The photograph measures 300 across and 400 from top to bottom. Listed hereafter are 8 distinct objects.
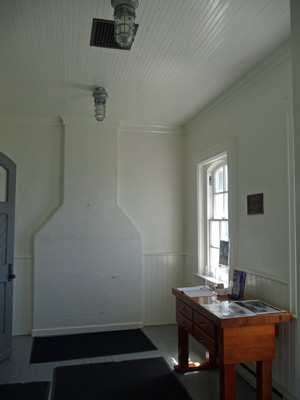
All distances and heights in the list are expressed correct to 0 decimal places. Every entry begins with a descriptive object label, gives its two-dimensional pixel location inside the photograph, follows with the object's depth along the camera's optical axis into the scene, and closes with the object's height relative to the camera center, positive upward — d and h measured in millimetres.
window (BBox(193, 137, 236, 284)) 3873 +140
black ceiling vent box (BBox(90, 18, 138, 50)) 2330 +1418
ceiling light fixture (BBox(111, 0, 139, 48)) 1926 +1204
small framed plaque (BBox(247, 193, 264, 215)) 2907 +158
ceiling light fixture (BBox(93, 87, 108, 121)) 3469 +1305
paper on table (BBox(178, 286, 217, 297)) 3086 -704
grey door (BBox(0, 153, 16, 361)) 3674 -317
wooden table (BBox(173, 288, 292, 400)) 2350 -925
